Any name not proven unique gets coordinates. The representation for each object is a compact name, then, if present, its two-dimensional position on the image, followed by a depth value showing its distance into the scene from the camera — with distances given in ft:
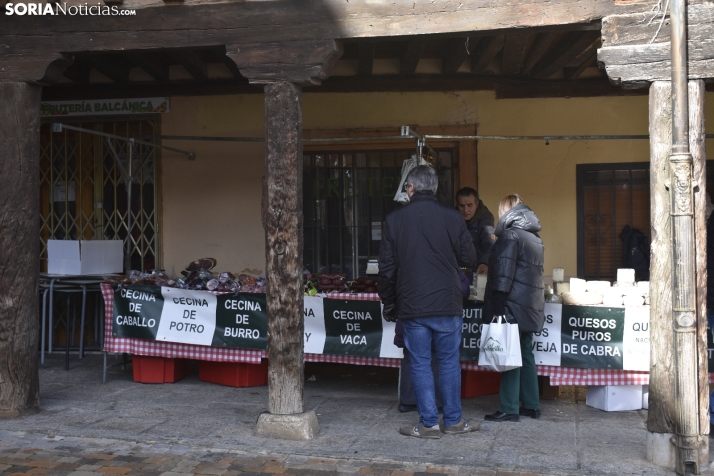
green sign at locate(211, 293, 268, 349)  22.94
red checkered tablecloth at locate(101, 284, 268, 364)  23.44
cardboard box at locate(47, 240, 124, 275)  26.50
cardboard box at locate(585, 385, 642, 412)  21.08
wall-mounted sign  29.55
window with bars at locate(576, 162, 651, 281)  27.32
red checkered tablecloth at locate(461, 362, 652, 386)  20.70
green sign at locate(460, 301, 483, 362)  21.29
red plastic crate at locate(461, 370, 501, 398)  22.43
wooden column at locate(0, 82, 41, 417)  20.15
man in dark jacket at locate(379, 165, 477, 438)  18.03
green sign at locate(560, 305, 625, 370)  20.52
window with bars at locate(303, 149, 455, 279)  28.66
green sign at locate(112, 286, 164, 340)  23.81
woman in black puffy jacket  19.27
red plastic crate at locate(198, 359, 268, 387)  24.08
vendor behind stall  23.32
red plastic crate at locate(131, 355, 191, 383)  24.59
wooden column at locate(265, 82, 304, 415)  18.65
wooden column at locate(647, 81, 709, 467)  16.40
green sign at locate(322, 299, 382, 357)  22.21
